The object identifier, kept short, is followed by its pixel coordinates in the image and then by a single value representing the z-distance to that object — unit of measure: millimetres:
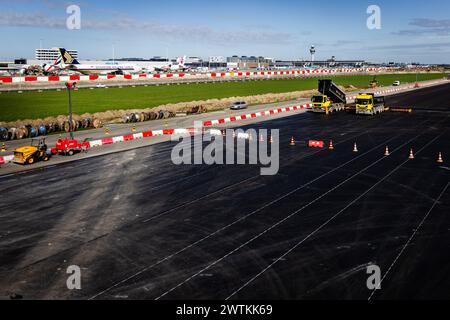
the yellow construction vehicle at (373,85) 103019
